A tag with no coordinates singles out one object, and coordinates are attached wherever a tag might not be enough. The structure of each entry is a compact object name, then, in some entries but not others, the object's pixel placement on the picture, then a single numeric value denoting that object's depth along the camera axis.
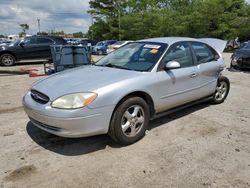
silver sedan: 2.31
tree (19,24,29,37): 69.94
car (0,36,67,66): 9.58
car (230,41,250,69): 7.59
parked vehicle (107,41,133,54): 14.07
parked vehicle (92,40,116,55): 16.30
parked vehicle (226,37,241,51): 22.61
